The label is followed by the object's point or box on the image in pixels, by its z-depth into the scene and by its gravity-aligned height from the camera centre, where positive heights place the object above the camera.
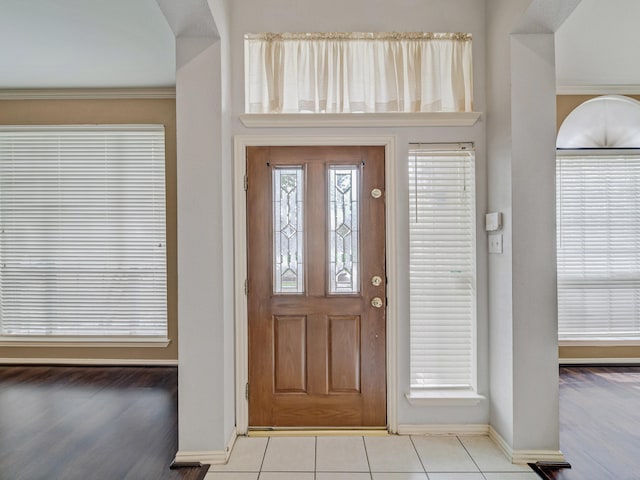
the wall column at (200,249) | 2.36 -0.07
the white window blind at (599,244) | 4.00 -0.11
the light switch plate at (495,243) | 2.50 -0.06
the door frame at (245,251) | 2.67 -0.10
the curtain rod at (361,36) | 2.74 +1.42
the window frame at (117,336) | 3.98 -1.00
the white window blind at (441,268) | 2.73 -0.23
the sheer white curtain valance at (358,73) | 2.76 +1.17
